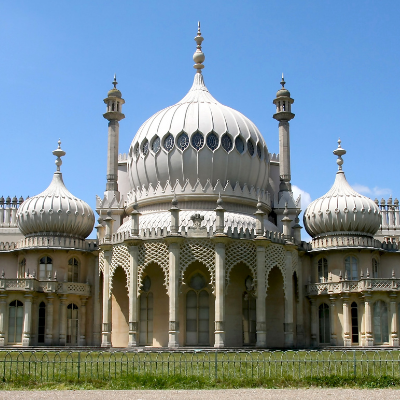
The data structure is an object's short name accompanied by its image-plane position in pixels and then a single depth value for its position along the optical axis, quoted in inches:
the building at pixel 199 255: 1376.7
